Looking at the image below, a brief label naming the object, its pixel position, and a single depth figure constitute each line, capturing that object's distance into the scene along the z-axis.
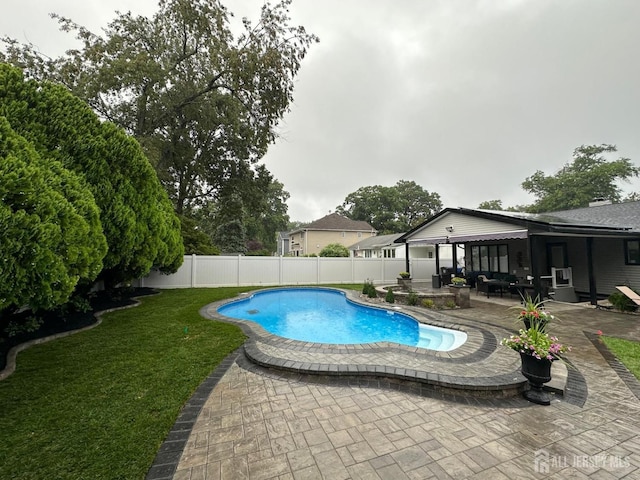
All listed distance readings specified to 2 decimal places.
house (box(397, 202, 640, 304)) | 9.05
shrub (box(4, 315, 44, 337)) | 5.36
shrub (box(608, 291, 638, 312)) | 8.31
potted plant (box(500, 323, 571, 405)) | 3.31
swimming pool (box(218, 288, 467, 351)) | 6.91
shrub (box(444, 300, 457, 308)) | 9.43
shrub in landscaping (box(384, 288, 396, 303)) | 10.05
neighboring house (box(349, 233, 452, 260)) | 26.66
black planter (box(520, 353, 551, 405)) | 3.34
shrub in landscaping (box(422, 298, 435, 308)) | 9.45
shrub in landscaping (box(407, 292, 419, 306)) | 9.63
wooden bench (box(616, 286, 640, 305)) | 8.13
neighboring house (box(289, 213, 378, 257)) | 31.64
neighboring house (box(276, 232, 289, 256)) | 39.91
